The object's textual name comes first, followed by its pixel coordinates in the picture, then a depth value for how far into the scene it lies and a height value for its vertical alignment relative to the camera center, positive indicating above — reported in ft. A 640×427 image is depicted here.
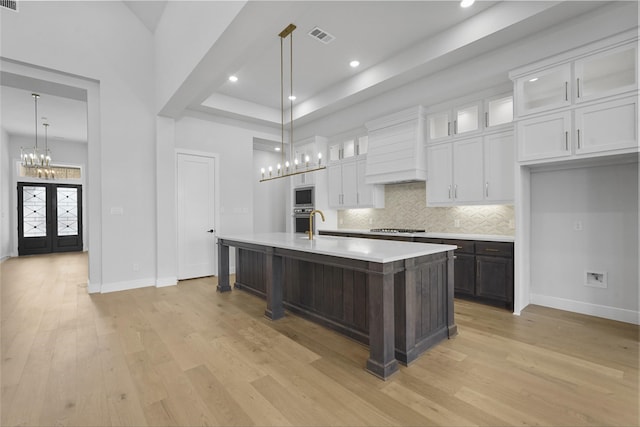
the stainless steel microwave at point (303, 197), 20.74 +1.05
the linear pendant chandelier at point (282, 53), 11.31 +6.87
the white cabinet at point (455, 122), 13.53 +4.20
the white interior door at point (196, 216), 17.78 -0.17
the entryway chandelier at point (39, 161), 24.40 +4.50
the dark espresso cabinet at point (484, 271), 11.75 -2.50
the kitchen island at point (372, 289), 7.29 -2.37
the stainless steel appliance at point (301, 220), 20.65 -0.54
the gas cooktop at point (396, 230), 16.40 -1.07
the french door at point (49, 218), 28.71 -0.28
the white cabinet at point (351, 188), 18.28 +1.48
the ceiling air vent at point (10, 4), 12.57 +8.87
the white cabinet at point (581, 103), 8.92 +3.43
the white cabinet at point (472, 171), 12.51 +1.77
